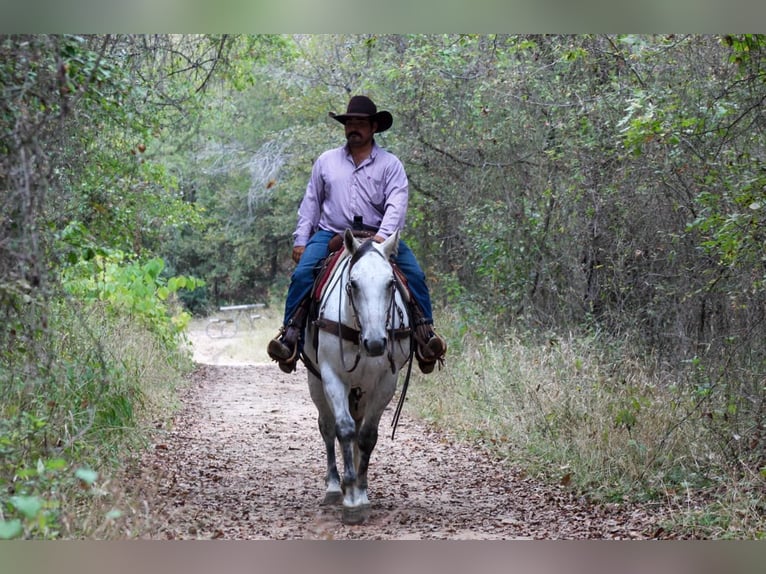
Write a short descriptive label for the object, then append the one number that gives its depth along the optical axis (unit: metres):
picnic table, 32.56
